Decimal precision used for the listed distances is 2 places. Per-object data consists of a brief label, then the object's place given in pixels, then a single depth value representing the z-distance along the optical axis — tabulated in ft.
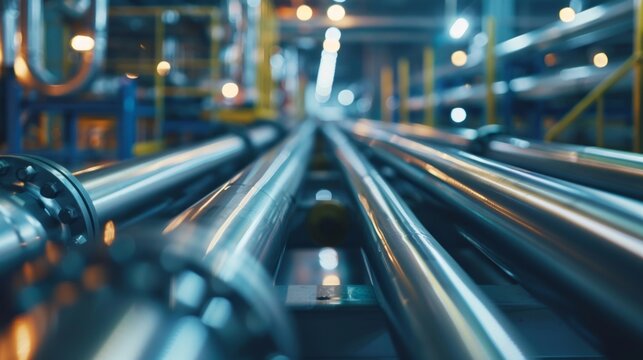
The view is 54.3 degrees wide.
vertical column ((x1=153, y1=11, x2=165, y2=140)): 17.24
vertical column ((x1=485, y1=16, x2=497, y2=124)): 14.79
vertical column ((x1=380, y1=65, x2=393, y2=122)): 35.24
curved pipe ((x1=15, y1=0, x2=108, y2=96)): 10.29
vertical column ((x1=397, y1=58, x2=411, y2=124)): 27.40
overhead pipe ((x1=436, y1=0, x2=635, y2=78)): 9.14
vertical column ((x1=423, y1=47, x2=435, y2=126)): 22.77
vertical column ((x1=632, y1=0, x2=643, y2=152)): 8.05
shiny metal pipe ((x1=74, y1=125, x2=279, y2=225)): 4.06
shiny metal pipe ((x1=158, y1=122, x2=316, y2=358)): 1.86
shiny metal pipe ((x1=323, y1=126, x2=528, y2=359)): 1.99
